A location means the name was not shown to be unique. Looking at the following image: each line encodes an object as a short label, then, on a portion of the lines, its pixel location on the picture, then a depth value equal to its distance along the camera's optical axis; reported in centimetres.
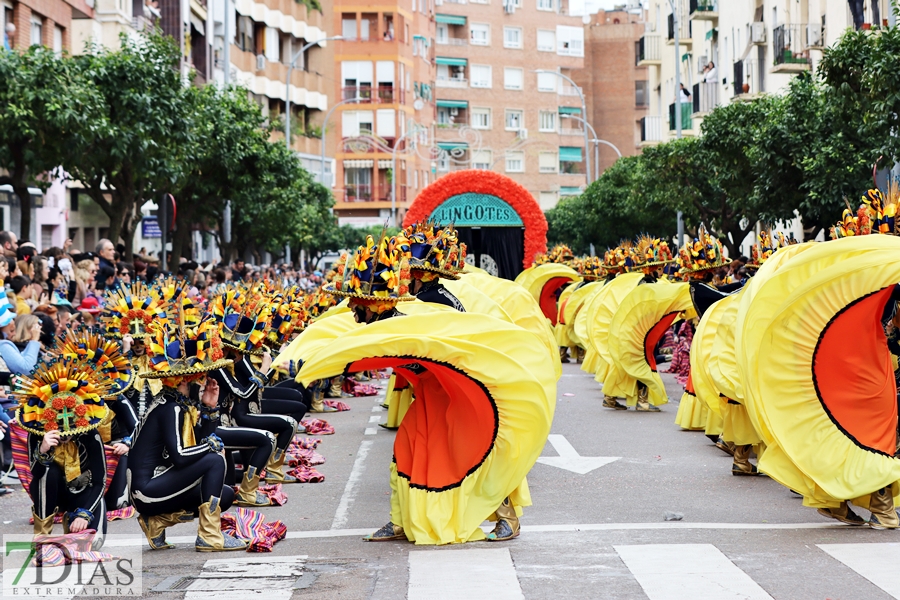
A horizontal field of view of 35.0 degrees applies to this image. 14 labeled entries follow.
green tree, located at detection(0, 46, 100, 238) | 2272
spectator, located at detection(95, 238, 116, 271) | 2144
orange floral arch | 2944
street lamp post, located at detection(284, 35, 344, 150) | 5015
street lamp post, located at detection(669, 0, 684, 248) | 4206
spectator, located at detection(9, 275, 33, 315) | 1562
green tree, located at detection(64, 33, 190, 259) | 2528
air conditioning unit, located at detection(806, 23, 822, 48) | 3697
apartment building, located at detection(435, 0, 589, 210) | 9669
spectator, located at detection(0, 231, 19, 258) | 1870
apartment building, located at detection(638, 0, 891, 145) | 3734
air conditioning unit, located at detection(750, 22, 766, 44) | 4378
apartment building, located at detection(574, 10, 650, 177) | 10312
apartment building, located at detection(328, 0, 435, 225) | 8494
